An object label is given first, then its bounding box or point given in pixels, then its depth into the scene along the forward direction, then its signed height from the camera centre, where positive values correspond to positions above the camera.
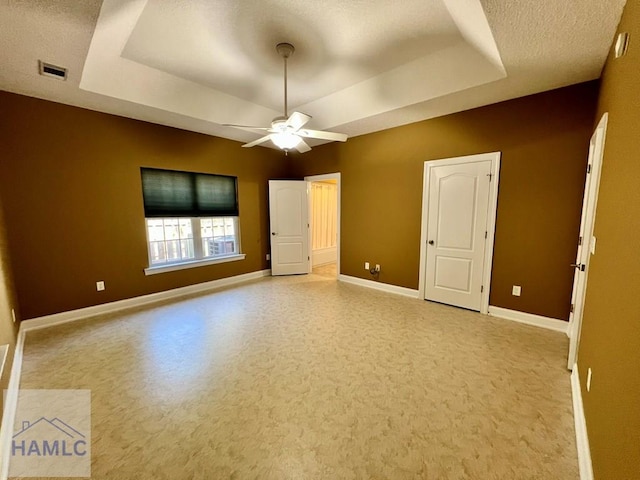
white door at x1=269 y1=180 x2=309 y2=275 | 5.21 -0.28
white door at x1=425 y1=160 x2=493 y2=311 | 3.34 -0.27
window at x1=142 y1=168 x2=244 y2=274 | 3.90 -0.10
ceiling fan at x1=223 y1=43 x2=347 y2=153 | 2.54 +0.84
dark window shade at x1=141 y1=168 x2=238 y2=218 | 3.83 +0.29
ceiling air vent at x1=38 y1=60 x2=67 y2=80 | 2.30 +1.29
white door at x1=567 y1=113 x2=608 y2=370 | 1.96 -0.19
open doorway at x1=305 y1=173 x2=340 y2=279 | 6.06 -0.40
